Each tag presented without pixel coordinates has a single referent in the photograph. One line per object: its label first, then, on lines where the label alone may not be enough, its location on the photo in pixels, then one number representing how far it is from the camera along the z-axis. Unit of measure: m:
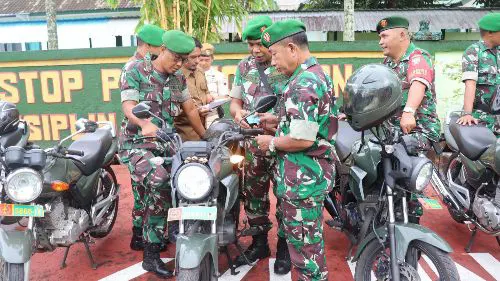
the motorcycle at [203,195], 2.31
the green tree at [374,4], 13.95
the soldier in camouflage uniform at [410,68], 3.17
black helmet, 3.19
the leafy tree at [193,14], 6.09
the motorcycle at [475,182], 3.21
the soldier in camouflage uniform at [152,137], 3.01
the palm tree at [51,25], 9.42
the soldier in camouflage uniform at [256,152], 3.19
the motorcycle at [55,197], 2.54
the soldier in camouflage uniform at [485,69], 3.85
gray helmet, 2.38
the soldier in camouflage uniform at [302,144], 2.29
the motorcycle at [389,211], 2.31
